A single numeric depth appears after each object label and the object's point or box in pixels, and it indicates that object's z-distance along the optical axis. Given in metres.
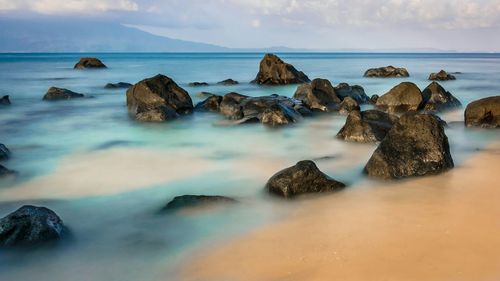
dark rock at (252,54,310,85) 32.44
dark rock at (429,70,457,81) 36.56
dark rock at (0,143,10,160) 10.39
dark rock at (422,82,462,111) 17.64
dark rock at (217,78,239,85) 32.53
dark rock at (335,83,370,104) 20.06
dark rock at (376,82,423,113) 17.39
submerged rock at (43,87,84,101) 22.45
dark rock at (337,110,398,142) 11.52
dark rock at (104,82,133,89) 29.17
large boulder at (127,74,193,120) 17.14
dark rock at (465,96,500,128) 13.56
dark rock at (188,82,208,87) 30.53
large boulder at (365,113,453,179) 8.33
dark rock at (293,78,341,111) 17.48
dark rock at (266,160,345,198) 7.38
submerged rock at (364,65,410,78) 41.91
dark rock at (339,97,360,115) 16.92
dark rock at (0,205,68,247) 5.64
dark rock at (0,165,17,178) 8.77
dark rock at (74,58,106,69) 57.94
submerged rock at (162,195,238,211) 7.05
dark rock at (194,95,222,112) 17.73
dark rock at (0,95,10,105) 20.76
